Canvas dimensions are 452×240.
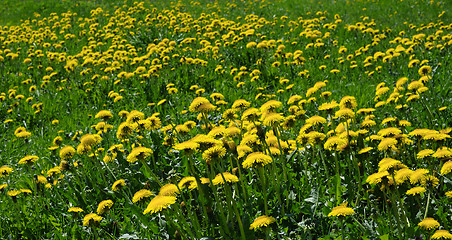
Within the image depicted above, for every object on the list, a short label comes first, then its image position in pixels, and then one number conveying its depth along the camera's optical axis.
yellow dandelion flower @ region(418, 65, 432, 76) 7.74
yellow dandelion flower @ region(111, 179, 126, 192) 5.79
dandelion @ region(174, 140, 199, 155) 3.95
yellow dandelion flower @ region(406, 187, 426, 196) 4.27
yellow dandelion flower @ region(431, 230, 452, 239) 3.54
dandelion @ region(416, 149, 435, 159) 4.74
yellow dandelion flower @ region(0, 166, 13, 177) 5.88
